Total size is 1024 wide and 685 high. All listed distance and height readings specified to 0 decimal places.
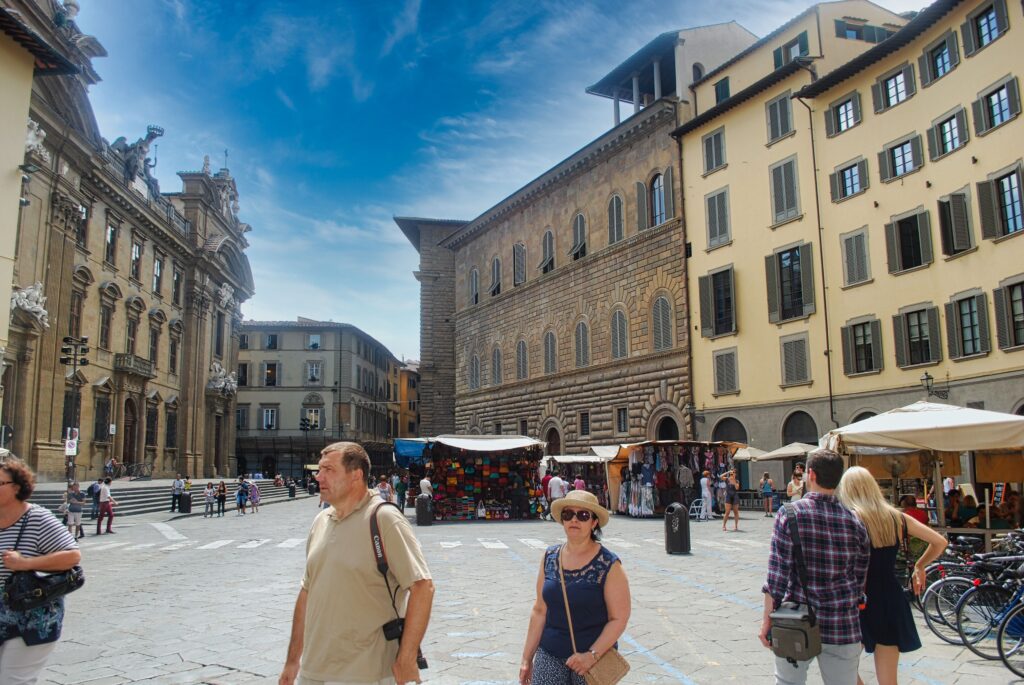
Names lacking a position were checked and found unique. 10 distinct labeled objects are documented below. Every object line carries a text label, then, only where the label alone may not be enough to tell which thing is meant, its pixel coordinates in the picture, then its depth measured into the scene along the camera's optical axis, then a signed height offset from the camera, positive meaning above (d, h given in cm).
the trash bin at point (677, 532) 1449 -146
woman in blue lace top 358 -69
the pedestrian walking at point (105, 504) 2102 -115
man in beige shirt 323 -57
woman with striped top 399 -50
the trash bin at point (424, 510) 2266 -157
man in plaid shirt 399 -63
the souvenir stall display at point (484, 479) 2470 -81
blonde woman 439 -79
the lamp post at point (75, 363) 2327 +294
